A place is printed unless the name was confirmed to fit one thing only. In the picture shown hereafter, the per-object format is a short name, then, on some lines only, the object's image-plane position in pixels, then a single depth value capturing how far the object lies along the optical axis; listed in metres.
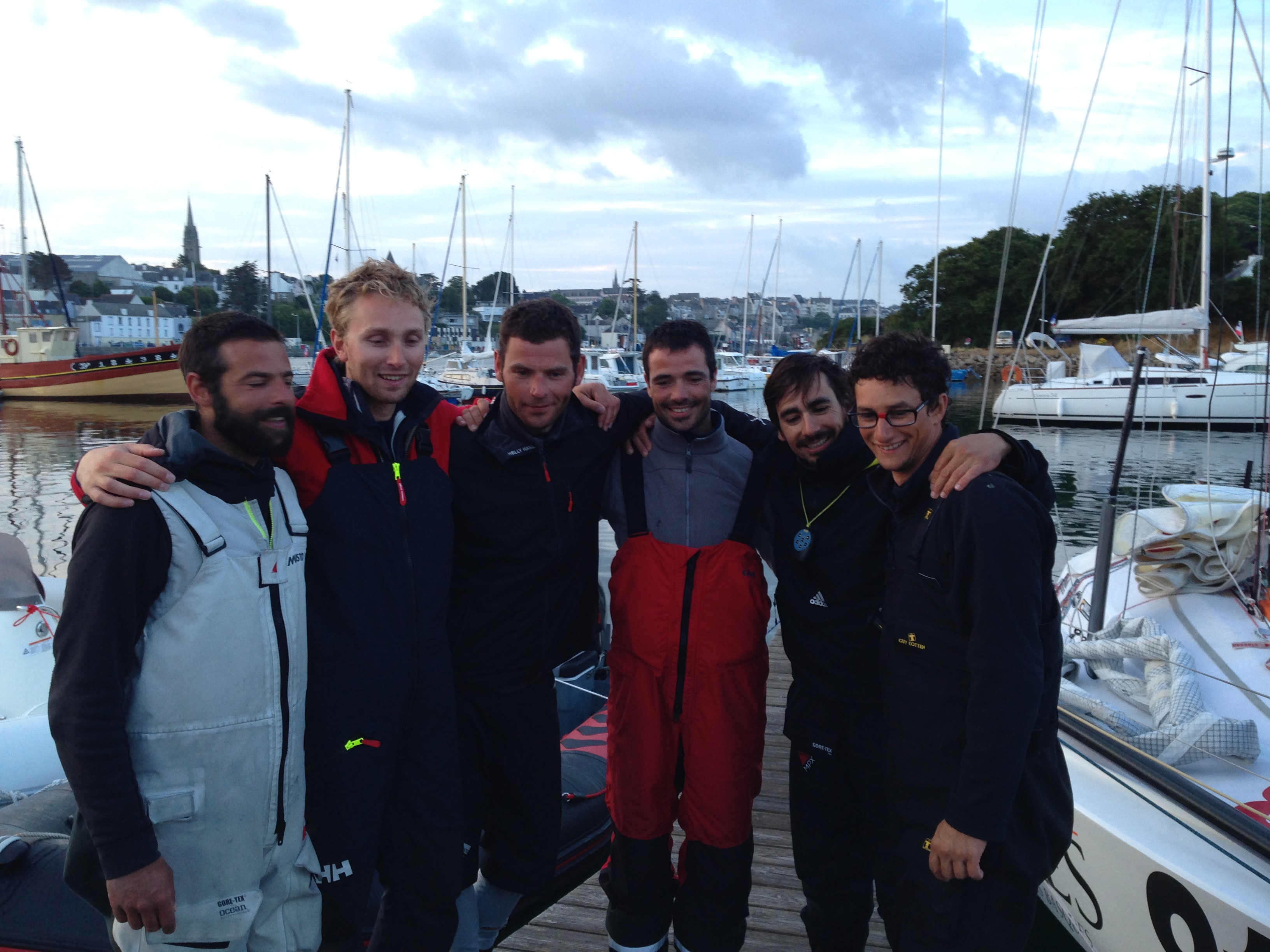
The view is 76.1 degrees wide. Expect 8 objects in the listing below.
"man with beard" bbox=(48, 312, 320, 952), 1.67
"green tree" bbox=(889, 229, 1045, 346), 51.28
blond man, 2.08
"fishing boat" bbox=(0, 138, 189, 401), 36.28
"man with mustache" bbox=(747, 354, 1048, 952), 2.39
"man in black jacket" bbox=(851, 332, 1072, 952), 1.79
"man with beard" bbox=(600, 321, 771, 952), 2.46
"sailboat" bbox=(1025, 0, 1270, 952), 2.66
